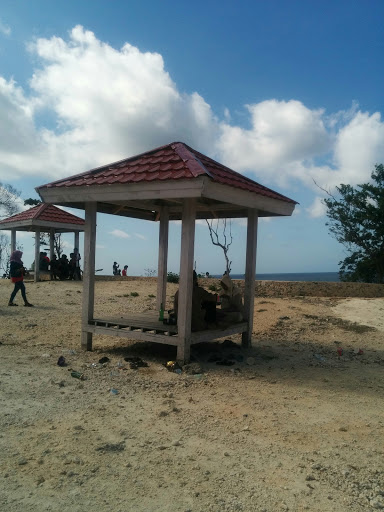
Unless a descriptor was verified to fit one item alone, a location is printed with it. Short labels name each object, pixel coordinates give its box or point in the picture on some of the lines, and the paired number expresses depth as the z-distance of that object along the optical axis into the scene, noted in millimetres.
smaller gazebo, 19273
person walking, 12305
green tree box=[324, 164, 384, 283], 24984
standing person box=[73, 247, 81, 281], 20314
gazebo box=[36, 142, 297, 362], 6371
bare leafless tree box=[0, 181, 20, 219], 29391
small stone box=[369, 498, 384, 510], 3037
